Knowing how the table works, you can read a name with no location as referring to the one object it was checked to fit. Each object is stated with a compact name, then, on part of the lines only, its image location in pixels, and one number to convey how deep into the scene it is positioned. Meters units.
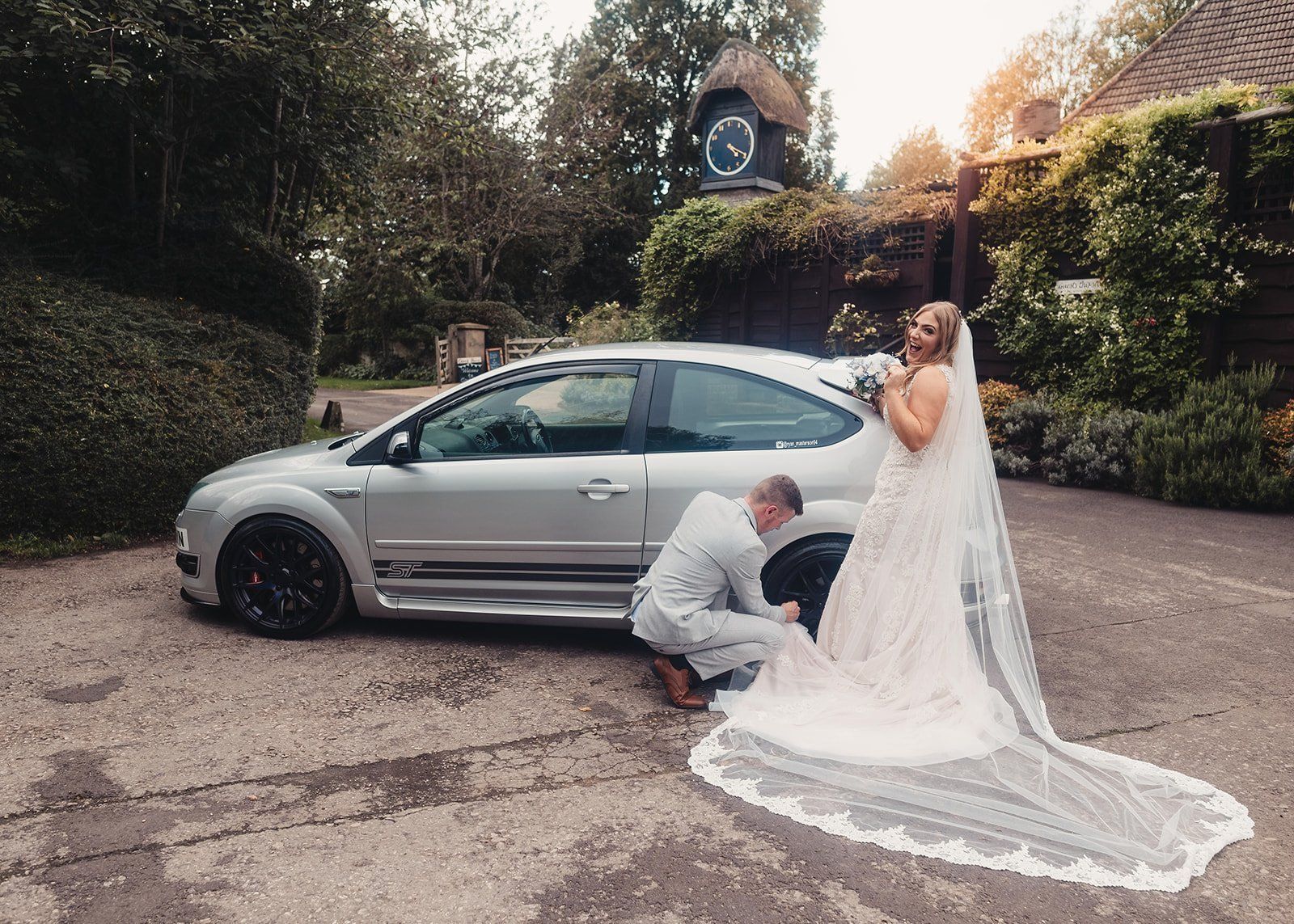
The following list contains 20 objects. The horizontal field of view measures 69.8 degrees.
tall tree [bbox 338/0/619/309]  25.11
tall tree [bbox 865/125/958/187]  40.88
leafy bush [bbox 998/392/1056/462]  11.30
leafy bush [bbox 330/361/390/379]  28.95
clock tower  20.16
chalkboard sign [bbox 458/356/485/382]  15.44
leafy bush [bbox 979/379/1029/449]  11.82
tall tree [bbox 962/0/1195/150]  35.66
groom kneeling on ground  4.12
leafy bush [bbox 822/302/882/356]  14.84
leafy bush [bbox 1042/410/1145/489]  10.14
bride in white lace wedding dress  3.03
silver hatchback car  4.60
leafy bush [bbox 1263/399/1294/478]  8.96
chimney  13.40
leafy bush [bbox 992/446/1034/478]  11.08
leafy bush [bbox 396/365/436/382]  27.45
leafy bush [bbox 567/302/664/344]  18.75
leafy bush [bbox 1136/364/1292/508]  8.88
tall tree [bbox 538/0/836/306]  35.53
